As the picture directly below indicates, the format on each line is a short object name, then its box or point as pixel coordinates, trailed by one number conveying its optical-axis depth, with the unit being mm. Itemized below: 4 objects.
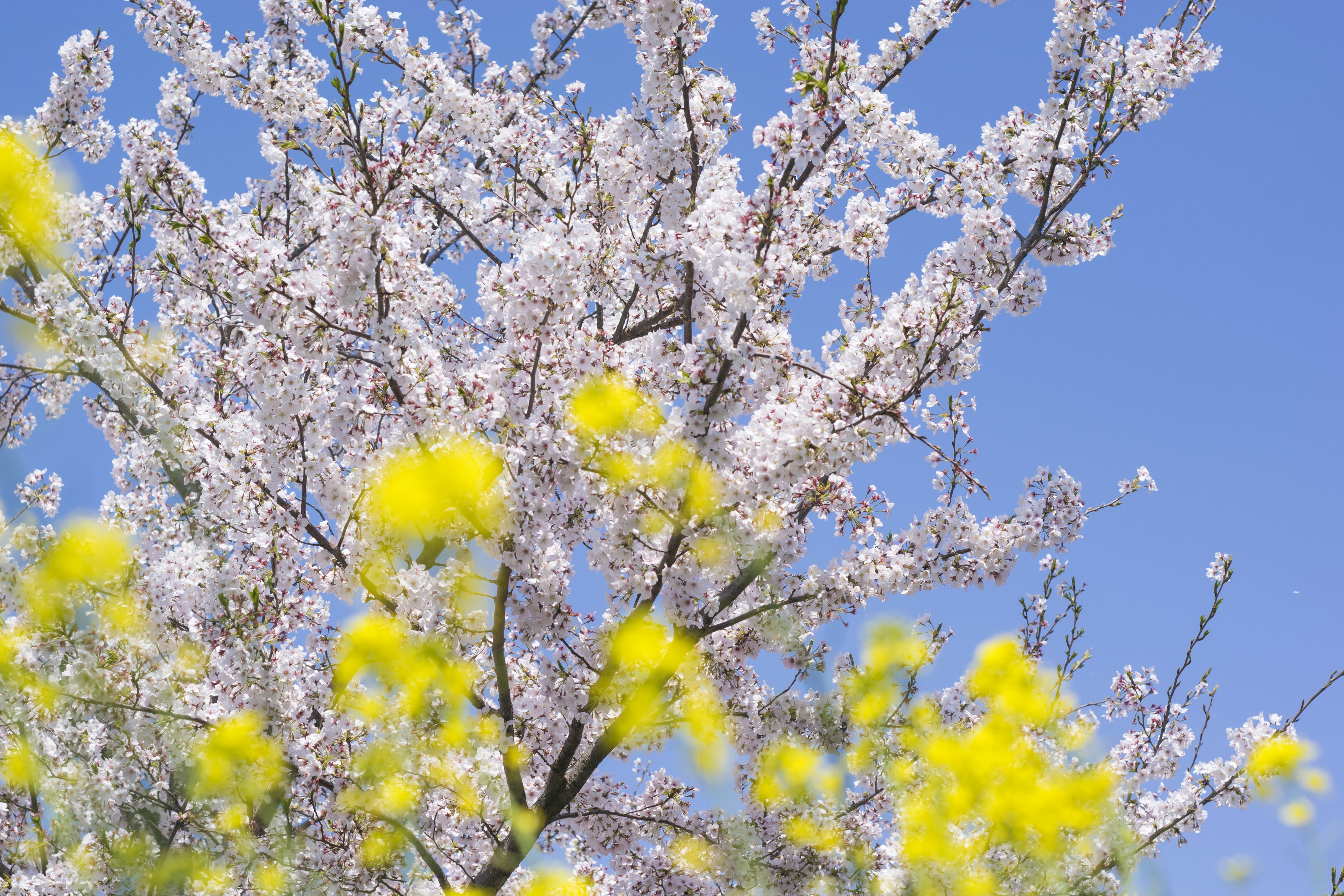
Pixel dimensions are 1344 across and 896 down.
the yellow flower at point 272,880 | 7945
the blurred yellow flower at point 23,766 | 6328
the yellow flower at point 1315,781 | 7590
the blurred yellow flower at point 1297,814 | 6711
